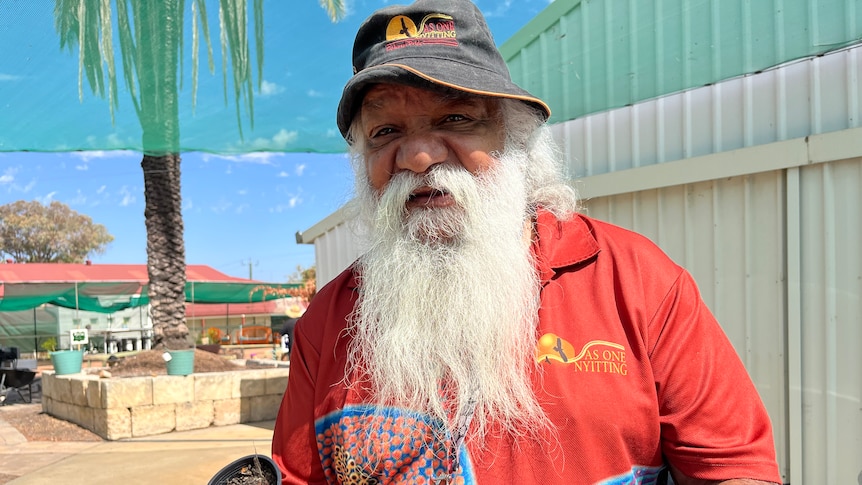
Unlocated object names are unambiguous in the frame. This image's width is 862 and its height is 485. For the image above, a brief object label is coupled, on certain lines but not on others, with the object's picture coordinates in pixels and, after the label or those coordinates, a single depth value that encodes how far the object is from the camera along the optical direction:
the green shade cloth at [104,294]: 16.92
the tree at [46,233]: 39.31
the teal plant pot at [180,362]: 7.39
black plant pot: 1.34
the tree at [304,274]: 40.02
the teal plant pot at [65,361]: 8.38
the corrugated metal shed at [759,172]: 2.63
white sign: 15.41
